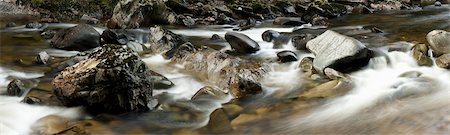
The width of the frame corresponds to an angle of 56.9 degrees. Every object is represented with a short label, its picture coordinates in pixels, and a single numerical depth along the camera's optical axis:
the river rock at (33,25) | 11.16
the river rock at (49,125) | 4.26
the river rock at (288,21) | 12.02
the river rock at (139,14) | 11.25
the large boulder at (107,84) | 4.51
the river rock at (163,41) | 8.16
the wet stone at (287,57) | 7.20
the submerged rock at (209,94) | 5.32
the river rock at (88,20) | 12.51
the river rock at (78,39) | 8.28
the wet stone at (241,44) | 7.95
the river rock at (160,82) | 5.81
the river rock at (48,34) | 9.76
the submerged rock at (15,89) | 5.34
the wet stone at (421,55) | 6.61
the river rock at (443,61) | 6.34
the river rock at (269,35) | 9.33
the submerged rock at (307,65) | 6.61
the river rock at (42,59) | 7.11
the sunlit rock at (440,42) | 6.68
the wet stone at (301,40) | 8.08
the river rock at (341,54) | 6.19
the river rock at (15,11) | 13.73
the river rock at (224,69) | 5.53
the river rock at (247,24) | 11.60
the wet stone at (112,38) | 9.00
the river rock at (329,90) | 5.45
